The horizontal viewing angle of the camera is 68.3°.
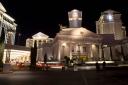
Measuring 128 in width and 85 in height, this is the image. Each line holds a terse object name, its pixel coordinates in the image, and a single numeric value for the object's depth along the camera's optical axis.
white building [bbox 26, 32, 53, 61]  45.44
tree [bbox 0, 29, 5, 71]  16.75
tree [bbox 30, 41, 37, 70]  18.80
